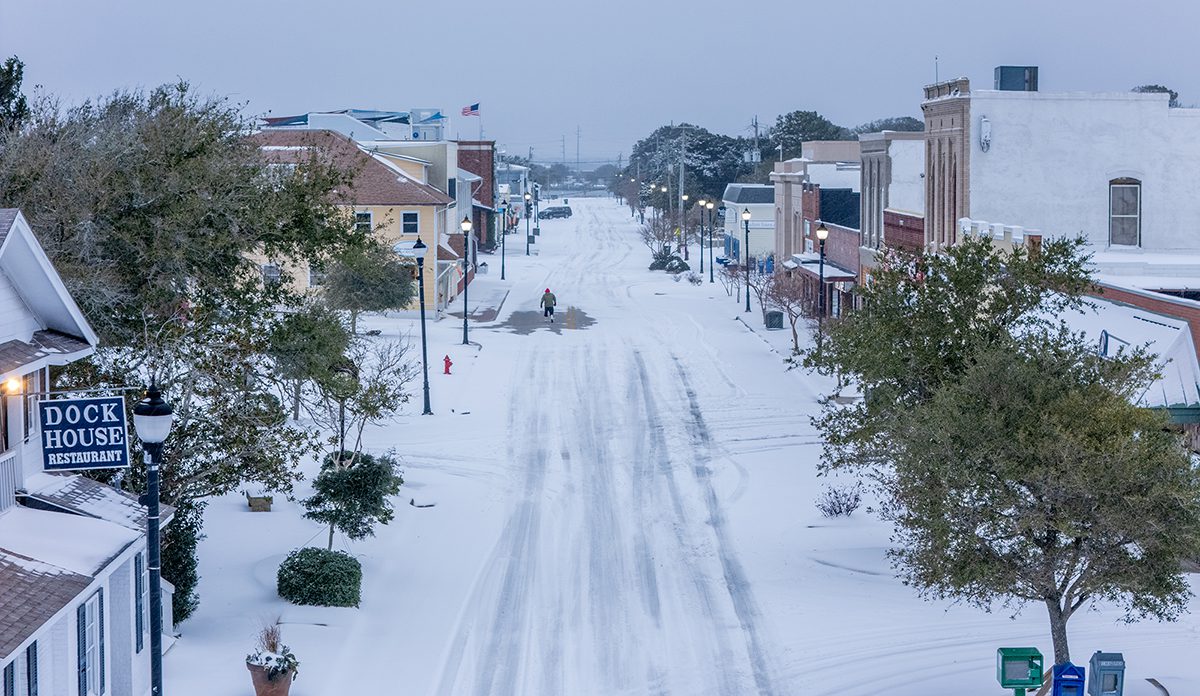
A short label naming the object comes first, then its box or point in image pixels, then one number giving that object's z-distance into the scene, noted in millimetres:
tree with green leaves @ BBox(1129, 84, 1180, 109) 113125
